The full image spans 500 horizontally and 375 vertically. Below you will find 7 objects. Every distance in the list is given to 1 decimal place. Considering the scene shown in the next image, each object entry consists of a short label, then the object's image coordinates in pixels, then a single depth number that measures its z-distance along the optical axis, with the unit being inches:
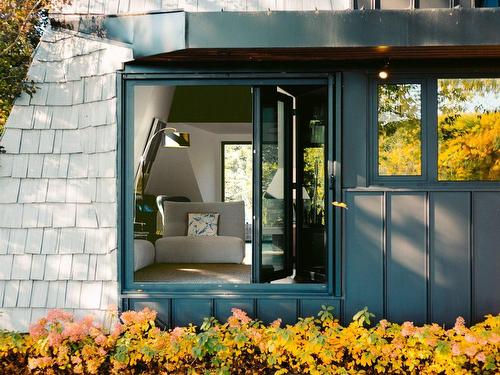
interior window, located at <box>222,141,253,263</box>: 471.8
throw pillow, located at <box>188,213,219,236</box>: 308.9
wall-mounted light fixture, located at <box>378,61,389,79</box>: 193.6
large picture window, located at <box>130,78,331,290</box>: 214.4
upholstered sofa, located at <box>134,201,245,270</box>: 288.5
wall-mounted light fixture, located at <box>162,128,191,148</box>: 343.8
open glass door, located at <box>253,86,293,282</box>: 206.5
